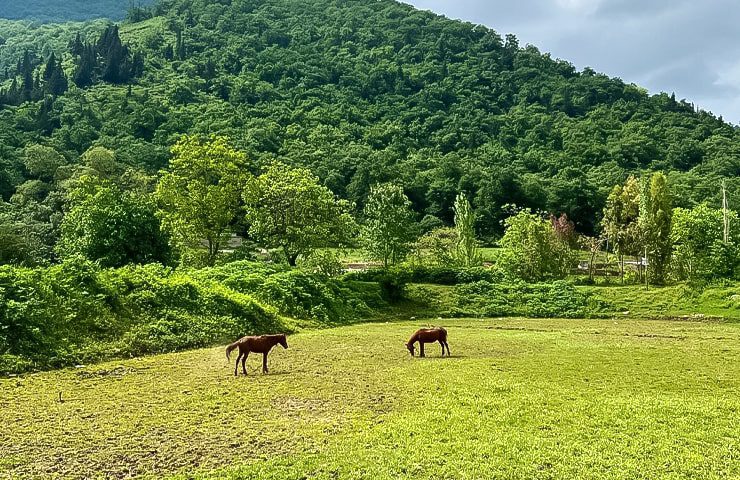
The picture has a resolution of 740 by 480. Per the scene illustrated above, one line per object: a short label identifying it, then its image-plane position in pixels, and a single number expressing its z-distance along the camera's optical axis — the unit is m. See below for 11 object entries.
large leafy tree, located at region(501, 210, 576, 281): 41.16
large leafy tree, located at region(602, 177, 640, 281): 46.53
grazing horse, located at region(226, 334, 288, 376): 15.28
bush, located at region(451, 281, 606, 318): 33.34
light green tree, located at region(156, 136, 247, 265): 34.97
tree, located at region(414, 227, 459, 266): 46.84
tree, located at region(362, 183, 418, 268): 42.22
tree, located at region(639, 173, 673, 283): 41.69
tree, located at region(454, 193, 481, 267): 47.78
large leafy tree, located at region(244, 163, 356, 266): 35.78
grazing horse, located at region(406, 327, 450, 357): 17.80
